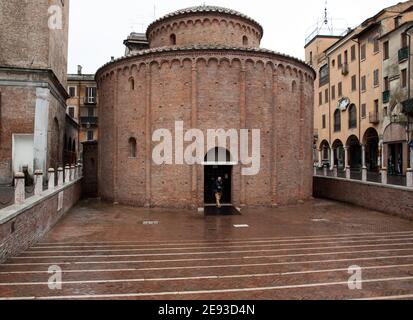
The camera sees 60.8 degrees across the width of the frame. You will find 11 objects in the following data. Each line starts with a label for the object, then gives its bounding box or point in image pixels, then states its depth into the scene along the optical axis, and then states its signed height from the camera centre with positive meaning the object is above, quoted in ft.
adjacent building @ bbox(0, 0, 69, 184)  59.16 +14.29
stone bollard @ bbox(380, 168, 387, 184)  57.72 -0.68
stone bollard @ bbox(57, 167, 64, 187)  51.97 -1.18
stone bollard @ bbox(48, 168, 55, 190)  45.20 -1.35
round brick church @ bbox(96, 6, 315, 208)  60.08 +9.62
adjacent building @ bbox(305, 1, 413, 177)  90.43 +23.98
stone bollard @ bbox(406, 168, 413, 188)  50.39 -0.94
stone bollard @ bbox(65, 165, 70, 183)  59.08 -0.72
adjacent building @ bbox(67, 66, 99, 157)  152.25 +30.52
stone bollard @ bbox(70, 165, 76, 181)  65.56 -0.62
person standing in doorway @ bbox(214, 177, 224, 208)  59.11 -3.20
